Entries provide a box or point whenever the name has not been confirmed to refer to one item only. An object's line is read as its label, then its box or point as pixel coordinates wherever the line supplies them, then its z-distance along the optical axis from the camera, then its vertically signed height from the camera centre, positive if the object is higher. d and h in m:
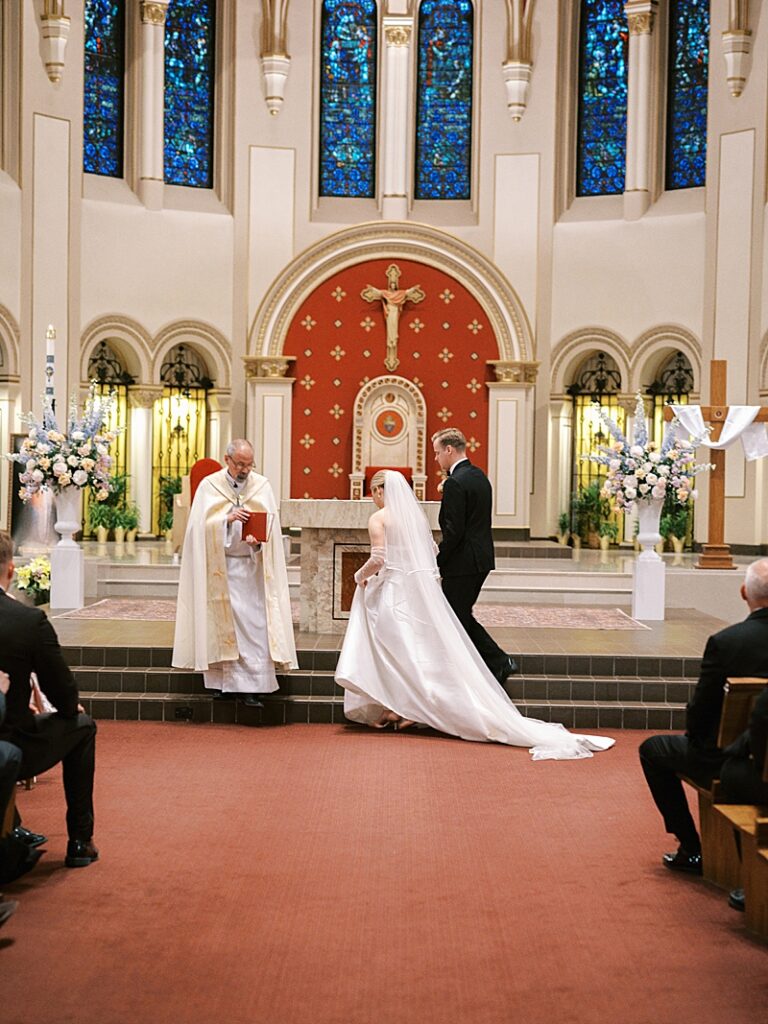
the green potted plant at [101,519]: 17.28 -0.29
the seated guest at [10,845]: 4.34 -1.28
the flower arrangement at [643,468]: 11.32 +0.31
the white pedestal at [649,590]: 11.53 -0.76
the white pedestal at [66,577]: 11.48 -0.71
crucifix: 17.95 +2.77
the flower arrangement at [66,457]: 11.14 +0.34
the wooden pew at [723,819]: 4.55 -1.16
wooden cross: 13.70 +0.01
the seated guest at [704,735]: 4.73 -0.84
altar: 9.20 -0.38
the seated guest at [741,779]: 4.51 -0.95
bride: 7.48 -0.90
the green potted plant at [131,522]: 17.44 -0.33
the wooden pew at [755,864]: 4.24 -1.18
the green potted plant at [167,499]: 18.16 -0.02
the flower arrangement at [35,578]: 11.30 -0.71
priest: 8.05 -0.62
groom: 7.91 -0.21
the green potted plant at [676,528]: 17.27 -0.32
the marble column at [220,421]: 18.25 +1.08
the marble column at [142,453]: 17.98 +0.61
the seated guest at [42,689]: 4.73 -0.73
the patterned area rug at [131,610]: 10.98 -0.99
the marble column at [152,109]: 17.84 +5.28
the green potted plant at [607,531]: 17.92 -0.39
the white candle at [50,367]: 12.05 +1.19
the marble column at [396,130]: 18.42 +5.20
